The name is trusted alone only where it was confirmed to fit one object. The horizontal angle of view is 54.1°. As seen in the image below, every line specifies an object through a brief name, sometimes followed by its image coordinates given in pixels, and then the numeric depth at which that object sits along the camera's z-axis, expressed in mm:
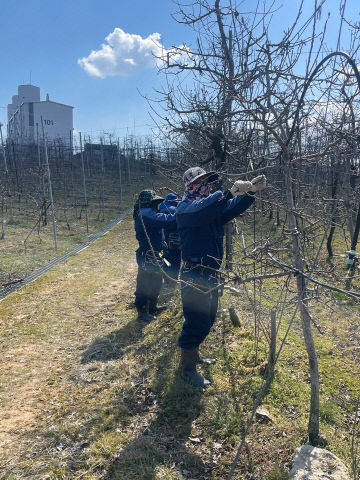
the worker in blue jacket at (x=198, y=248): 3010
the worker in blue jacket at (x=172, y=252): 5705
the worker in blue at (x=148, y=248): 4406
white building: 50188
